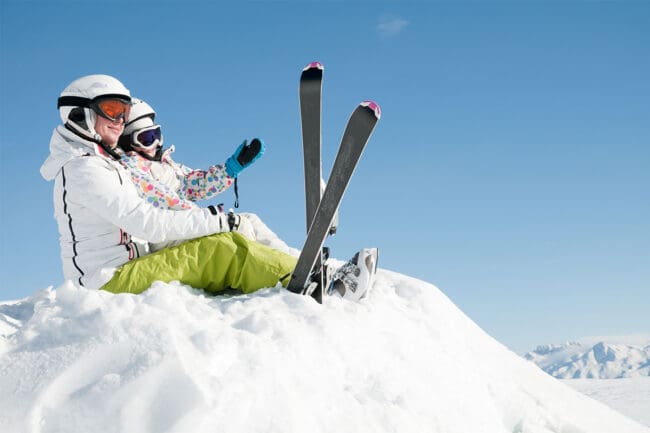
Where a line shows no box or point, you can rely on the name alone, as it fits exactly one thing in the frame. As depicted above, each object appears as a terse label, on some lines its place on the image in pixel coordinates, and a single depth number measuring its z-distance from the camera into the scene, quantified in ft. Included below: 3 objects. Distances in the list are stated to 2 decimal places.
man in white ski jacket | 16.34
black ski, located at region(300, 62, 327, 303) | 16.85
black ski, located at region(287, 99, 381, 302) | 15.74
